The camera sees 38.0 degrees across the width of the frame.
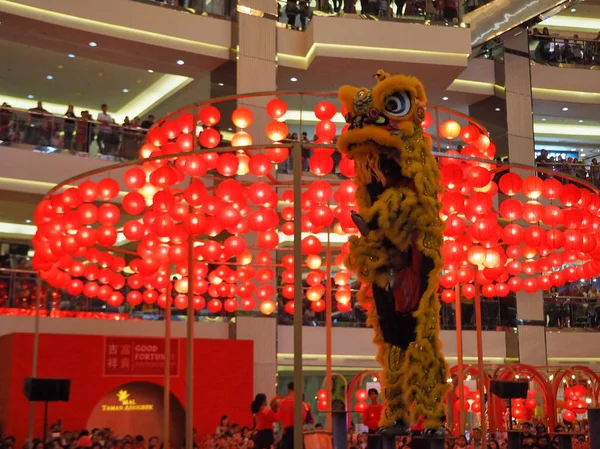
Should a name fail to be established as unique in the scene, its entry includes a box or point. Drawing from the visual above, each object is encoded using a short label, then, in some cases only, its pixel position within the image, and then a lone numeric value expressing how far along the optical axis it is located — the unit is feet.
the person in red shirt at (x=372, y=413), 30.55
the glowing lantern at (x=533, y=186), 31.71
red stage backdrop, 39.40
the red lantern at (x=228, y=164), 29.99
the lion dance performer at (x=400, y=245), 19.15
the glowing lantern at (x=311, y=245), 35.55
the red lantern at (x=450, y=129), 35.24
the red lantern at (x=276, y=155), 30.91
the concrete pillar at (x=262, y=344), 48.75
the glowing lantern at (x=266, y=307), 43.19
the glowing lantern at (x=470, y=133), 34.94
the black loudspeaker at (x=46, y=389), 29.81
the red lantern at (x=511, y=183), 32.86
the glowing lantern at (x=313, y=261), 38.84
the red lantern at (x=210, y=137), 34.22
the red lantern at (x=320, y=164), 31.53
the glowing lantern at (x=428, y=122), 27.20
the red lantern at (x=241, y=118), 34.17
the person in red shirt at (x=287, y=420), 26.71
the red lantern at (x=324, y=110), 34.88
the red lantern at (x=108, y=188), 31.24
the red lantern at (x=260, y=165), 29.91
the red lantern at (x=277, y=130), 34.63
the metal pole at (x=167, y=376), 27.28
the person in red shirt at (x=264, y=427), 29.14
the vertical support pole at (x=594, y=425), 25.72
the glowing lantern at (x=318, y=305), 44.15
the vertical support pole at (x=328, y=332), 31.30
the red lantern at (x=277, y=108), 34.81
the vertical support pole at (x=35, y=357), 29.07
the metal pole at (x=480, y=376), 26.32
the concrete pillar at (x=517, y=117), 58.03
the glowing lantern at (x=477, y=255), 32.22
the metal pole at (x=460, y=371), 28.73
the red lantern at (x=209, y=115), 34.53
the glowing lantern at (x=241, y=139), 33.19
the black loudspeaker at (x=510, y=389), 27.70
